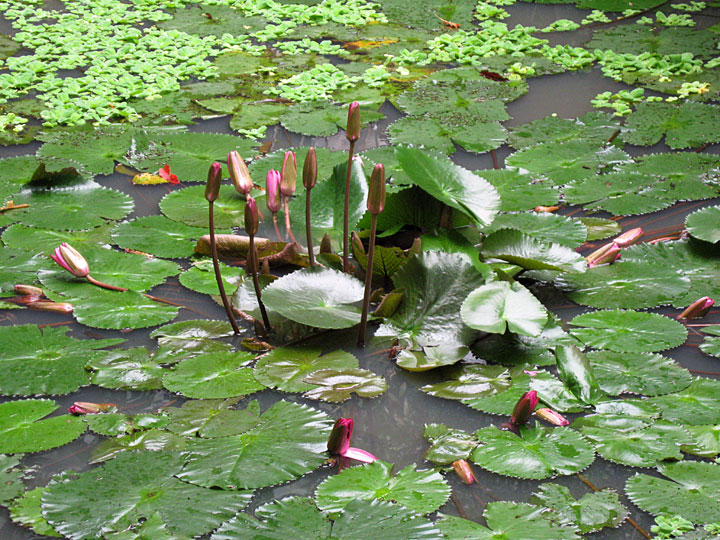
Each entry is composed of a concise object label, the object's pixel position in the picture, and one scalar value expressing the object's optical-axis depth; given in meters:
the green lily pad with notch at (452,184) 9.72
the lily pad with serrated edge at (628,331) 9.60
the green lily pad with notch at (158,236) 9.98
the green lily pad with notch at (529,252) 9.71
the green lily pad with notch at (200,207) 10.13
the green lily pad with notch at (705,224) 9.89
